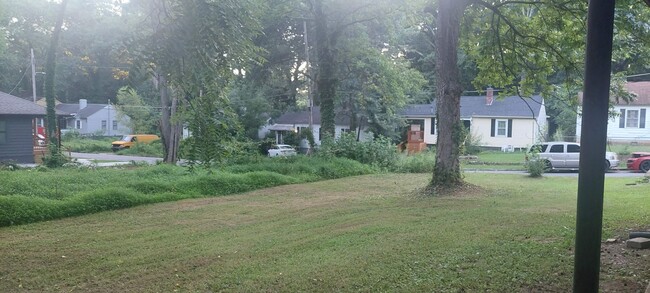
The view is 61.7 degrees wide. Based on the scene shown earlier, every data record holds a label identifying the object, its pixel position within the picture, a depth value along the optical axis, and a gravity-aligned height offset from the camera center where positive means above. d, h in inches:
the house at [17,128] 1065.5 -11.4
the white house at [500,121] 1631.4 +26.9
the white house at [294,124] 1807.3 +8.4
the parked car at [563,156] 1087.4 -52.6
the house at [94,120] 2500.0 +16.3
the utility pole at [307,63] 1176.3 +141.7
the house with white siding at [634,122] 1516.2 +25.7
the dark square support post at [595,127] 135.8 +0.9
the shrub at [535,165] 918.4 -59.9
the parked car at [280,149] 1295.5 -58.0
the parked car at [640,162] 1056.8 -60.0
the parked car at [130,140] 1904.5 -58.8
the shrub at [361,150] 1032.2 -45.0
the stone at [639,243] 268.8 -55.7
